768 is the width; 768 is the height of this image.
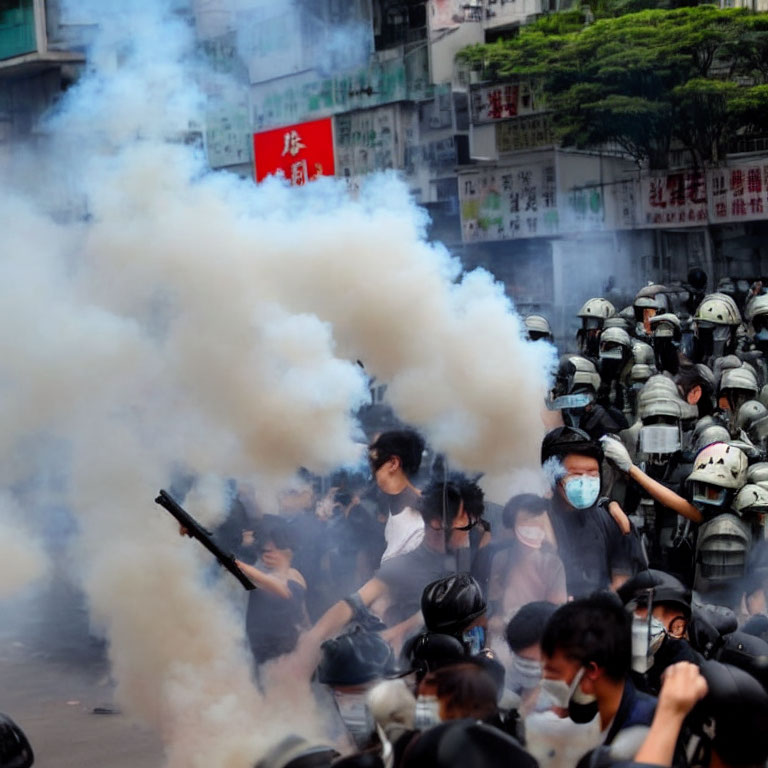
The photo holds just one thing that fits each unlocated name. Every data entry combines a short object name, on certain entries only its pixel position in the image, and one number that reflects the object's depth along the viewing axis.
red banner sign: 22.73
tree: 21.50
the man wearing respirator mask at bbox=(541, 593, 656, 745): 3.86
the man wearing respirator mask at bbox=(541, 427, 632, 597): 6.52
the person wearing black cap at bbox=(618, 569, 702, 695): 4.49
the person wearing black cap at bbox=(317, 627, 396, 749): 4.55
